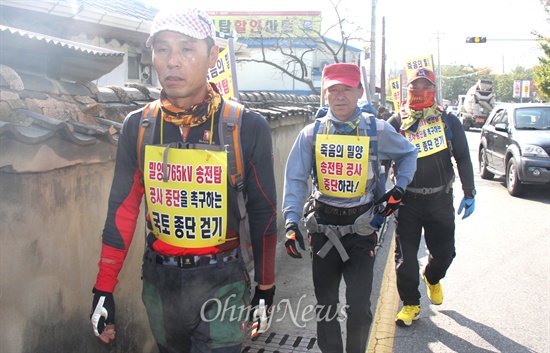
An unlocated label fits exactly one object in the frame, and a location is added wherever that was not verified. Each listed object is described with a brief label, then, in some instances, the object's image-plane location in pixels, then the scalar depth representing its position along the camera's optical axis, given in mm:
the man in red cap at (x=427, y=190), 4344
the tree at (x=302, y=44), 24109
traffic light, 24766
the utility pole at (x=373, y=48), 21016
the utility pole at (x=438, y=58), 52781
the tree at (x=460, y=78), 79938
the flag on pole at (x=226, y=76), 5262
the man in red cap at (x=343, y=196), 3426
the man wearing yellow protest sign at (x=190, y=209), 2303
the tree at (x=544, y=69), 22031
